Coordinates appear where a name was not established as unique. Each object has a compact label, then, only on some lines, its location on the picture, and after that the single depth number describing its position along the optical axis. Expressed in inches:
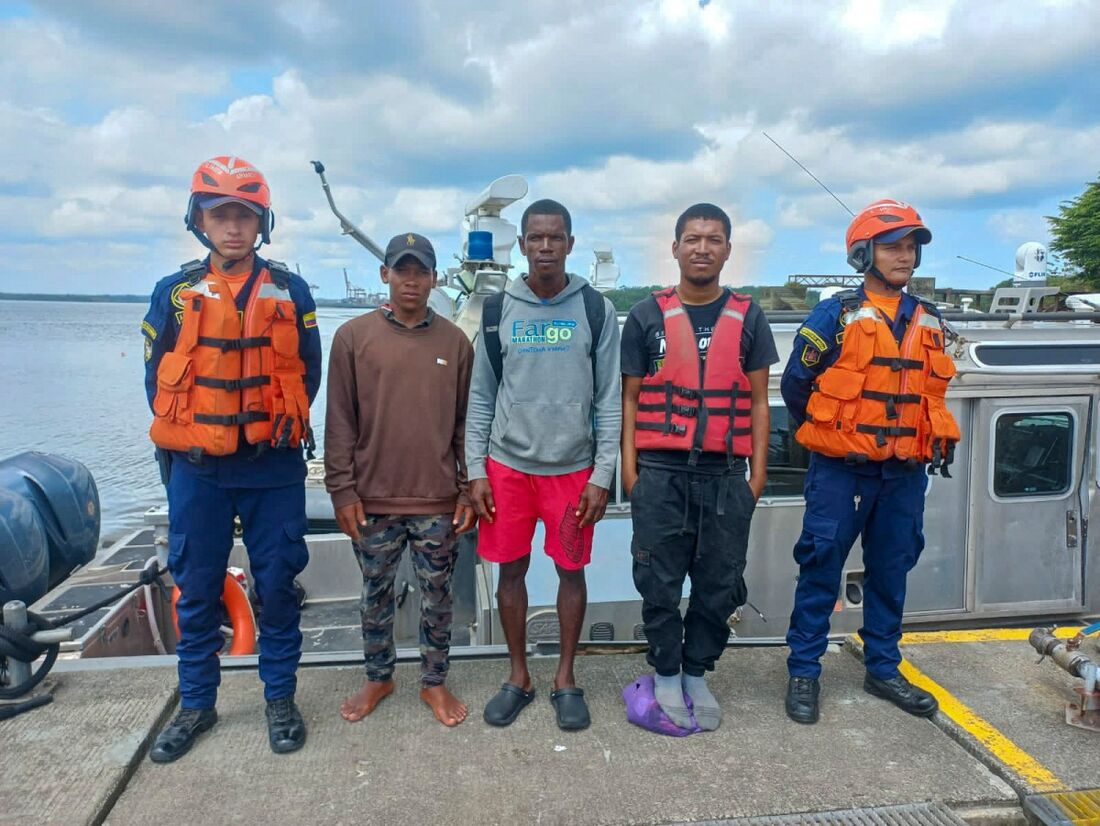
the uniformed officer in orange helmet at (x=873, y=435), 120.9
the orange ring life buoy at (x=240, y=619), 206.5
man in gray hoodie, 118.1
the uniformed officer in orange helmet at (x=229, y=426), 110.3
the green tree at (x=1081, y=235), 1117.1
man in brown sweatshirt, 120.0
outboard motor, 174.4
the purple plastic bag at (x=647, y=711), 119.0
